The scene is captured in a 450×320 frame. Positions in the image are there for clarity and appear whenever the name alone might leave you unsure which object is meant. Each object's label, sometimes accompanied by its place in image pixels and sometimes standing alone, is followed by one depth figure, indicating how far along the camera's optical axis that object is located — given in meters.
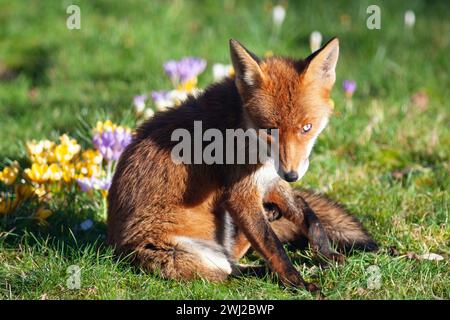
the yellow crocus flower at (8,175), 5.39
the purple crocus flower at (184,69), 6.62
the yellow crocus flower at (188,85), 6.61
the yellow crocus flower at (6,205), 5.21
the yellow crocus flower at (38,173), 5.27
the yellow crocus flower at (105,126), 5.57
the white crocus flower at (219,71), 6.74
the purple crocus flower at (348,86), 6.71
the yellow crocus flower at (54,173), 5.30
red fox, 4.18
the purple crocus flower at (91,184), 5.27
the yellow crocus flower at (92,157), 5.48
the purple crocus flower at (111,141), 5.46
